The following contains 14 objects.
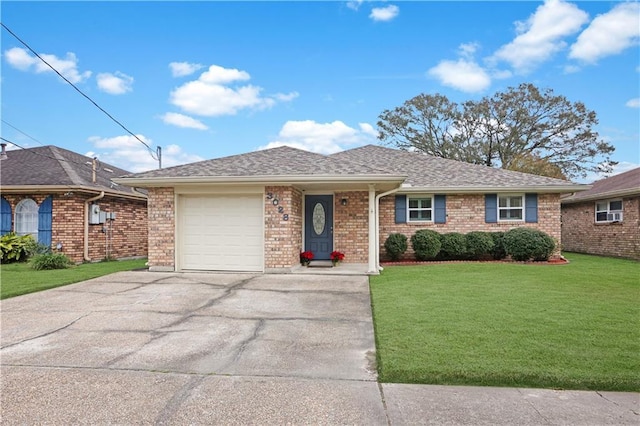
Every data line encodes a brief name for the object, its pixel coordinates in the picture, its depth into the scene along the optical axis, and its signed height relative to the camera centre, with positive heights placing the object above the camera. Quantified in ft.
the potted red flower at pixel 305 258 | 37.35 -3.53
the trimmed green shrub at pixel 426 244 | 41.32 -2.51
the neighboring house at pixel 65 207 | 43.21 +1.57
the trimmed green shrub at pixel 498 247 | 42.50 -2.93
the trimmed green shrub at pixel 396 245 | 42.27 -2.66
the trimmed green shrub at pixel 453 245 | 41.94 -2.66
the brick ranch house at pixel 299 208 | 33.65 +1.21
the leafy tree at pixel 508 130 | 93.45 +22.26
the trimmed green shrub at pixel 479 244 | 41.98 -2.57
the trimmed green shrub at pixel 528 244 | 40.83 -2.56
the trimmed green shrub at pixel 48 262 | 36.47 -3.75
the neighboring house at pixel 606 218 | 46.03 +0.10
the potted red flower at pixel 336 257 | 38.01 -3.51
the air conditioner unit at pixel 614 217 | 48.21 +0.25
